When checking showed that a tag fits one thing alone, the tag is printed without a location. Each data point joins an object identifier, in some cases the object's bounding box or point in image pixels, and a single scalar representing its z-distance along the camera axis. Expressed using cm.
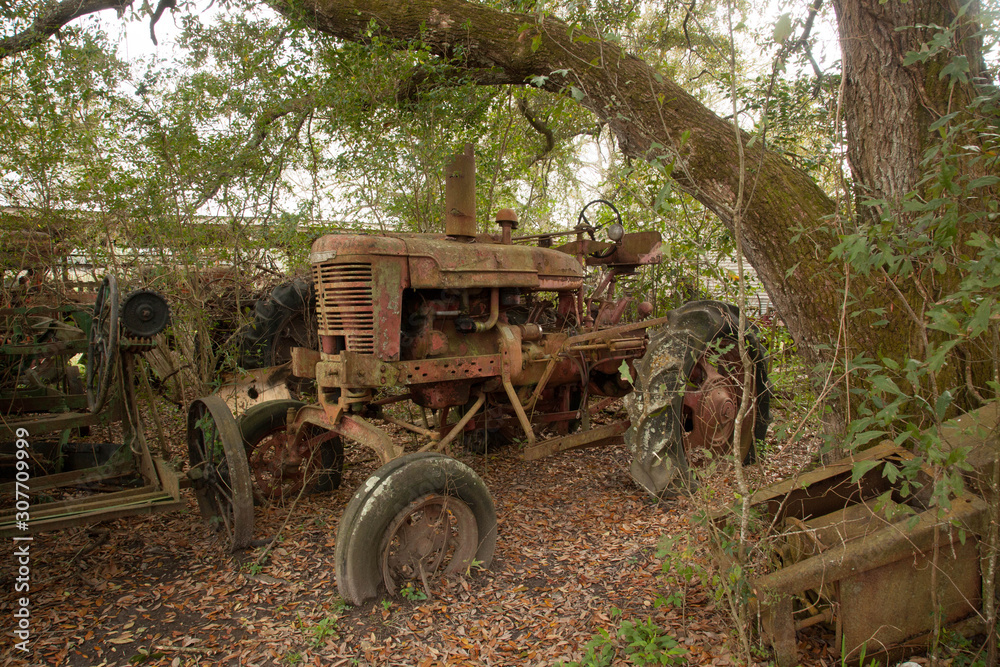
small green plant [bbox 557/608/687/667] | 228
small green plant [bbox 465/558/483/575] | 298
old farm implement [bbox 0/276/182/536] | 293
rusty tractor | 288
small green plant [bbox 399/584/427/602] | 281
